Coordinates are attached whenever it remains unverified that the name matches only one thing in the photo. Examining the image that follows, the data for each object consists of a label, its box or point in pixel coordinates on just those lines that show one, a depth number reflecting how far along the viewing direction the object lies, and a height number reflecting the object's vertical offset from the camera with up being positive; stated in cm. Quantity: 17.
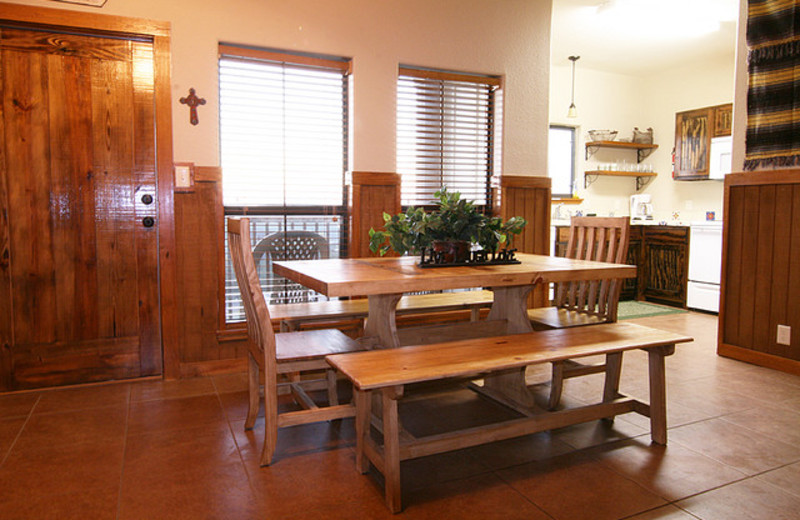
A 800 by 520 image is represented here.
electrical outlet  349 -73
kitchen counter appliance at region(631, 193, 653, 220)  680 +13
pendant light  604 +117
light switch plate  324 +24
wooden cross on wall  322 +67
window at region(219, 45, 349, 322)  343 +40
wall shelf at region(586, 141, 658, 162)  665 +89
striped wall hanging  346 +87
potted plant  251 -6
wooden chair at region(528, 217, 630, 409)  279 -47
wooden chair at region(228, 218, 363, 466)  212 -56
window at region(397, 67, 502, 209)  393 +62
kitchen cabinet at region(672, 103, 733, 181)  602 +94
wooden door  299 +3
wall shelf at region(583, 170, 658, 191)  671 +54
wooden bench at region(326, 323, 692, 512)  189 -53
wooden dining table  216 -26
